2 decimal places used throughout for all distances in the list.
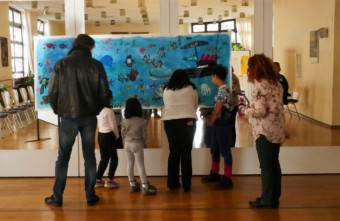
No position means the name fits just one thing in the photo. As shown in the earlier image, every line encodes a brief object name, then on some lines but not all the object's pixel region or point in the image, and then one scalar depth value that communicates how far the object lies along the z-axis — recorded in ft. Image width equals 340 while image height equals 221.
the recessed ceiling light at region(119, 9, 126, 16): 17.96
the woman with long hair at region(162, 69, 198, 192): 15.40
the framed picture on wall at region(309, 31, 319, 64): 22.13
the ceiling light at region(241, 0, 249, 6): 18.28
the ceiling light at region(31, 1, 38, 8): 18.32
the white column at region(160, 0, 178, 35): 17.92
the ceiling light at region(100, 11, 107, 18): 18.07
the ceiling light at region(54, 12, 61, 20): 17.93
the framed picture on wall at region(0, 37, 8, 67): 18.69
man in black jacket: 13.62
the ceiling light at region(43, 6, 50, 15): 17.94
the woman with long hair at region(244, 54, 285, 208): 13.11
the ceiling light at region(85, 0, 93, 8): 18.11
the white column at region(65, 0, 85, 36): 17.88
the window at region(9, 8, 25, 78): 18.33
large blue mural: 17.62
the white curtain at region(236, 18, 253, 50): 17.90
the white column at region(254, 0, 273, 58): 18.16
